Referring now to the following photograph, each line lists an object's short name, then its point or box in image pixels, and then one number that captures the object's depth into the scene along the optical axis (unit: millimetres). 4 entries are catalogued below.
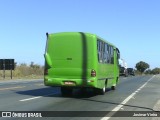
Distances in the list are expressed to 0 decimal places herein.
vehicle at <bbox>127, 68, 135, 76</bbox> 108588
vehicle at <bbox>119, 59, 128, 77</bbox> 77488
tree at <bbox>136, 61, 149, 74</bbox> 190375
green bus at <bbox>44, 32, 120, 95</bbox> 20594
